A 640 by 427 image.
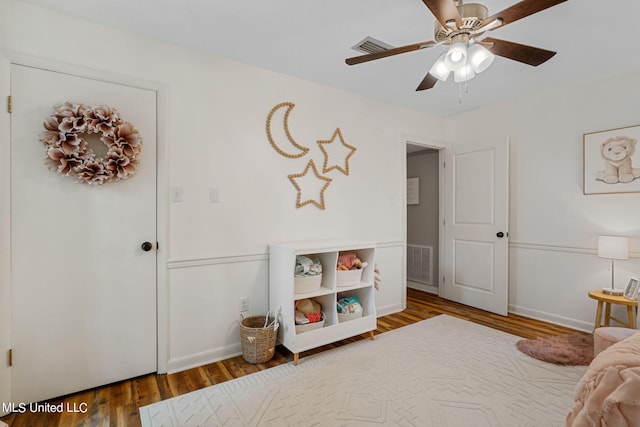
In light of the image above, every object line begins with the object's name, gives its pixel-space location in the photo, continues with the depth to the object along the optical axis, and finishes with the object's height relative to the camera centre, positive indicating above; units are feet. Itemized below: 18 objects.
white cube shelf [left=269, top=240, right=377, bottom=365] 7.63 -2.11
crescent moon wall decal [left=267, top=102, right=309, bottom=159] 8.63 +2.17
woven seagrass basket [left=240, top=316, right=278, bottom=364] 7.54 -3.20
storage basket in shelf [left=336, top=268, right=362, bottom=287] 8.52 -1.81
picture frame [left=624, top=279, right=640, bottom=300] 8.25 -2.08
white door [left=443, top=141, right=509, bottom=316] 11.16 -0.51
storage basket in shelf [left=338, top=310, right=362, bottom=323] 8.71 -2.95
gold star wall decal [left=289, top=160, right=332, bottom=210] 9.20 +0.87
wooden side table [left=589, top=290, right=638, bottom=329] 8.05 -2.58
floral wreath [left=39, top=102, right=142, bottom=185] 5.85 +1.38
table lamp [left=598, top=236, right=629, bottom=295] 8.30 -0.99
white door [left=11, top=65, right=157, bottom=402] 5.85 -0.92
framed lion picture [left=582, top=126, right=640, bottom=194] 8.79 +1.51
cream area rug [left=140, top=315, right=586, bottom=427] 5.54 -3.68
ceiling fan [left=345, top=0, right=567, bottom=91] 4.52 +2.96
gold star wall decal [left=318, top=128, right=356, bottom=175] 9.74 +2.06
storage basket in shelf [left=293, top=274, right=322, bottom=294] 7.83 -1.84
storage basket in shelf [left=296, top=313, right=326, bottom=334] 7.82 -2.95
